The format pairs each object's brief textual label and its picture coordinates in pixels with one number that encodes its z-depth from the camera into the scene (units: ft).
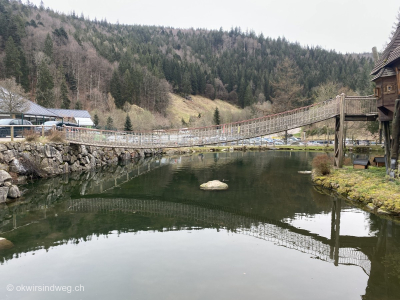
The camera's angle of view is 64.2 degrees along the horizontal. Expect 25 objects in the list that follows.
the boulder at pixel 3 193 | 59.47
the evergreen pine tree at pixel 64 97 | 229.45
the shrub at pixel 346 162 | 89.67
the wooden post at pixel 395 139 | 59.16
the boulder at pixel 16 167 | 74.64
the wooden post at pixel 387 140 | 65.77
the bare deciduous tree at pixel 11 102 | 110.42
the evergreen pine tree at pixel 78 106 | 217.89
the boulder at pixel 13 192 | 61.93
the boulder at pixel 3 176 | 60.54
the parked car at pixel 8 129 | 81.15
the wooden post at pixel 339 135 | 76.48
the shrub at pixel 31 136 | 81.97
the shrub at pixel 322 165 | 78.23
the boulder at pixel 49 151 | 84.48
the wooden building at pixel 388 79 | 61.00
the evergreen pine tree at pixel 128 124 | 187.35
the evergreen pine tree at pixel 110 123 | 180.55
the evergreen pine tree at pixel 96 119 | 192.16
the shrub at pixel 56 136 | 88.43
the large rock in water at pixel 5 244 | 39.74
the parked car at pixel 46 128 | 91.71
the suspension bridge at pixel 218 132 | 78.59
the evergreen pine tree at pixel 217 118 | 245.84
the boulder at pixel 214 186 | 74.79
